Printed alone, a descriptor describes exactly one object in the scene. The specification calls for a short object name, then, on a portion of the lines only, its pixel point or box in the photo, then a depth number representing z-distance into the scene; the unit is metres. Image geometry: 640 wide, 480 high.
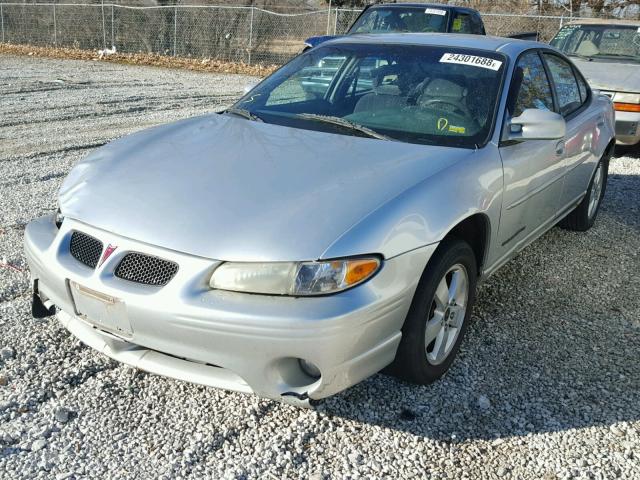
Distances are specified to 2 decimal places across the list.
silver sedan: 2.45
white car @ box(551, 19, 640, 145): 7.85
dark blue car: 10.80
